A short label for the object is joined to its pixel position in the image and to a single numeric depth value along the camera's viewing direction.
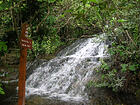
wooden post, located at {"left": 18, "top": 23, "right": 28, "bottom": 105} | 2.64
